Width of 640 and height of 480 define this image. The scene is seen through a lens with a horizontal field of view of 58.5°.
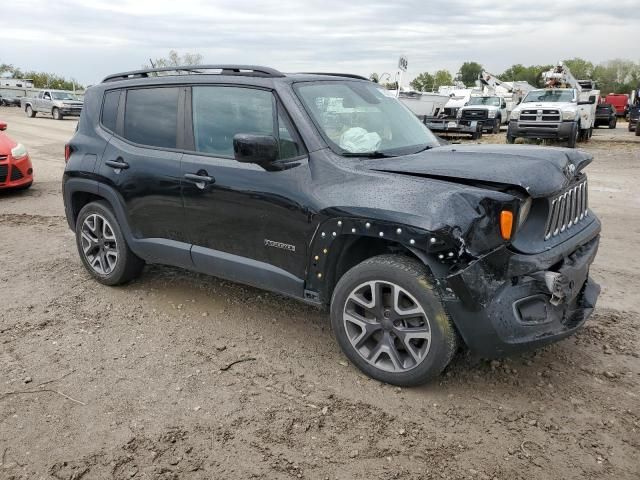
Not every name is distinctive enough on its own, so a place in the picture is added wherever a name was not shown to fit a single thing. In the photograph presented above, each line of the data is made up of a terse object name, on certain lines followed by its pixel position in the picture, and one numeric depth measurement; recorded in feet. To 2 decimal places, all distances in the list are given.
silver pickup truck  98.37
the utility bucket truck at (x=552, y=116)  59.72
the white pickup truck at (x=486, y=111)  81.15
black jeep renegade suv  10.16
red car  29.27
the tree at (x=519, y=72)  366.43
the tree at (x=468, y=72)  394.73
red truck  135.74
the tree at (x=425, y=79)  386.20
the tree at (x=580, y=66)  366.41
